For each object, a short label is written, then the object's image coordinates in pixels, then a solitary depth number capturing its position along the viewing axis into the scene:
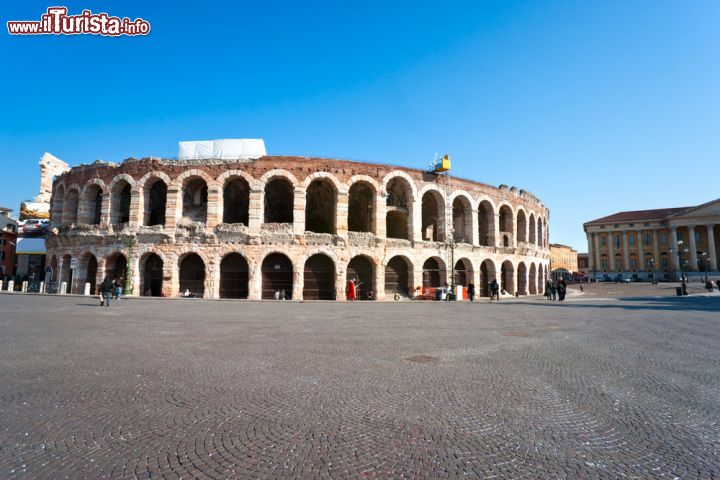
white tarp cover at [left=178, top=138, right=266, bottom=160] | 27.25
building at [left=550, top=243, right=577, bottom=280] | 103.56
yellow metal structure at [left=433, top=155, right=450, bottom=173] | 27.20
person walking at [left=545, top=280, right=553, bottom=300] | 27.07
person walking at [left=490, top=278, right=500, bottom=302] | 25.42
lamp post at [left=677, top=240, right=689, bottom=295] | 31.39
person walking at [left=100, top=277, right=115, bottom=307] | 16.22
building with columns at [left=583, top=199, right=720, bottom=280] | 69.88
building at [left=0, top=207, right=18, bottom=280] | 49.97
